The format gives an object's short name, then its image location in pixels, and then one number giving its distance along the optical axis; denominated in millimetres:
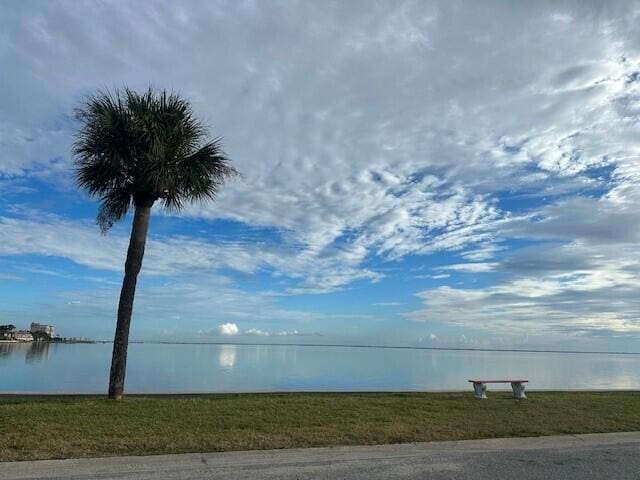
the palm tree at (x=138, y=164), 12328
